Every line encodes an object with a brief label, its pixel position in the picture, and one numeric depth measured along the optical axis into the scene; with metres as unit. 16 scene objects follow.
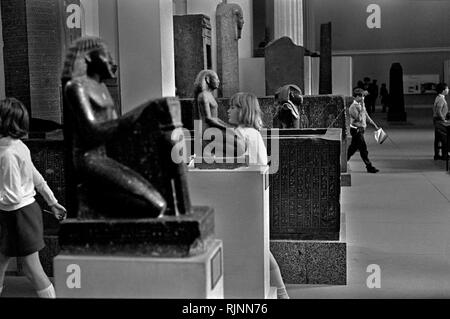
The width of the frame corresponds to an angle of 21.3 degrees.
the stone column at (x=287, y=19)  30.50
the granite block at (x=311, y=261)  11.21
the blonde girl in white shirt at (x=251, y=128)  9.15
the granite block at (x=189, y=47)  20.86
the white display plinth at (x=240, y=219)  8.21
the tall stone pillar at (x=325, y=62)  24.81
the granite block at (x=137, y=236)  5.12
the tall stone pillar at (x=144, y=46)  12.60
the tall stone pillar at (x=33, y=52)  12.02
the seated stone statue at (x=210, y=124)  9.23
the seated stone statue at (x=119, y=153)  5.24
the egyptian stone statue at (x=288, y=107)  13.88
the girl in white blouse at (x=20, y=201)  8.36
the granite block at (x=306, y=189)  11.22
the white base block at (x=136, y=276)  5.04
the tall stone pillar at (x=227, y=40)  25.08
